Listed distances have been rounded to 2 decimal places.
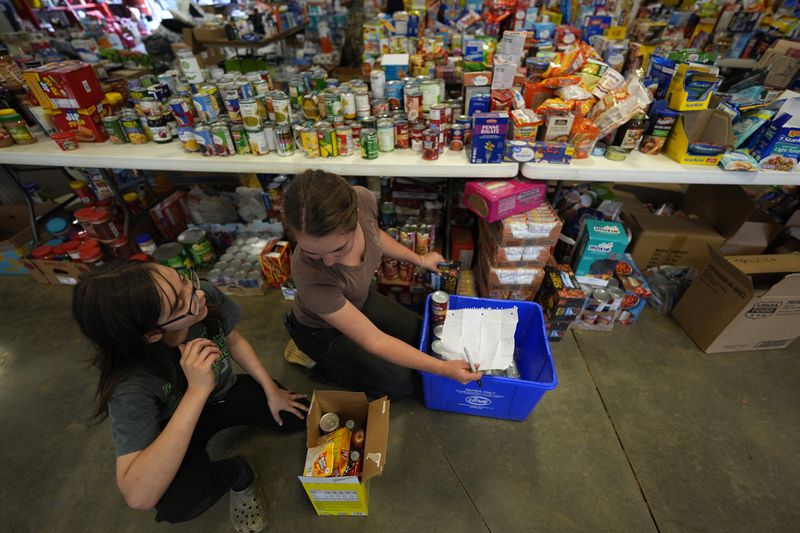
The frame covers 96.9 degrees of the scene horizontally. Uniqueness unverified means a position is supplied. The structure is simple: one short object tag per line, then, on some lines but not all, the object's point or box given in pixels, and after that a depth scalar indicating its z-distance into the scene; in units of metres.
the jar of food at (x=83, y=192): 2.47
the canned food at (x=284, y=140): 1.74
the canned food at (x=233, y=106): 1.76
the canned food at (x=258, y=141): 1.77
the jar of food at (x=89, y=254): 2.31
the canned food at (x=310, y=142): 1.73
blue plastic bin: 1.43
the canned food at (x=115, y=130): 1.90
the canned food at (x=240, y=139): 1.78
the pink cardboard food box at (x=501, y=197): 1.62
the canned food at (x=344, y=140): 1.73
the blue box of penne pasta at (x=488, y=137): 1.56
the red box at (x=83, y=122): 1.89
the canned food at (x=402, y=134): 1.77
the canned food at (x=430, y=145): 1.67
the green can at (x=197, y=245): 2.44
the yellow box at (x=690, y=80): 1.57
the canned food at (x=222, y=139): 1.76
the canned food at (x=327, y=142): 1.72
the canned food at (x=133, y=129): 1.90
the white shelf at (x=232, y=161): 1.67
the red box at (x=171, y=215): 2.59
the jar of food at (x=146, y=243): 2.39
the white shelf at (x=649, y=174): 1.60
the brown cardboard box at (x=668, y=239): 2.15
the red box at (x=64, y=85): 1.75
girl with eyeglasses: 0.87
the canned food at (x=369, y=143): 1.66
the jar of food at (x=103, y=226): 2.28
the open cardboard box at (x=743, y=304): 1.65
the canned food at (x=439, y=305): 1.61
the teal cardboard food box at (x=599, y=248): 1.81
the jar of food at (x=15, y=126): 1.92
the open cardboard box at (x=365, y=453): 1.21
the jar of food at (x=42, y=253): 2.35
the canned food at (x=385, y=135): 1.73
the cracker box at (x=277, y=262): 2.26
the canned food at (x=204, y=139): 1.75
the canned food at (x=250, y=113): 1.69
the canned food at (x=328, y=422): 1.39
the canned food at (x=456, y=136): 1.76
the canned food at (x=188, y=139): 1.82
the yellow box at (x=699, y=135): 1.61
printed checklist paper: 1.44
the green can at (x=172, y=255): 2.30
